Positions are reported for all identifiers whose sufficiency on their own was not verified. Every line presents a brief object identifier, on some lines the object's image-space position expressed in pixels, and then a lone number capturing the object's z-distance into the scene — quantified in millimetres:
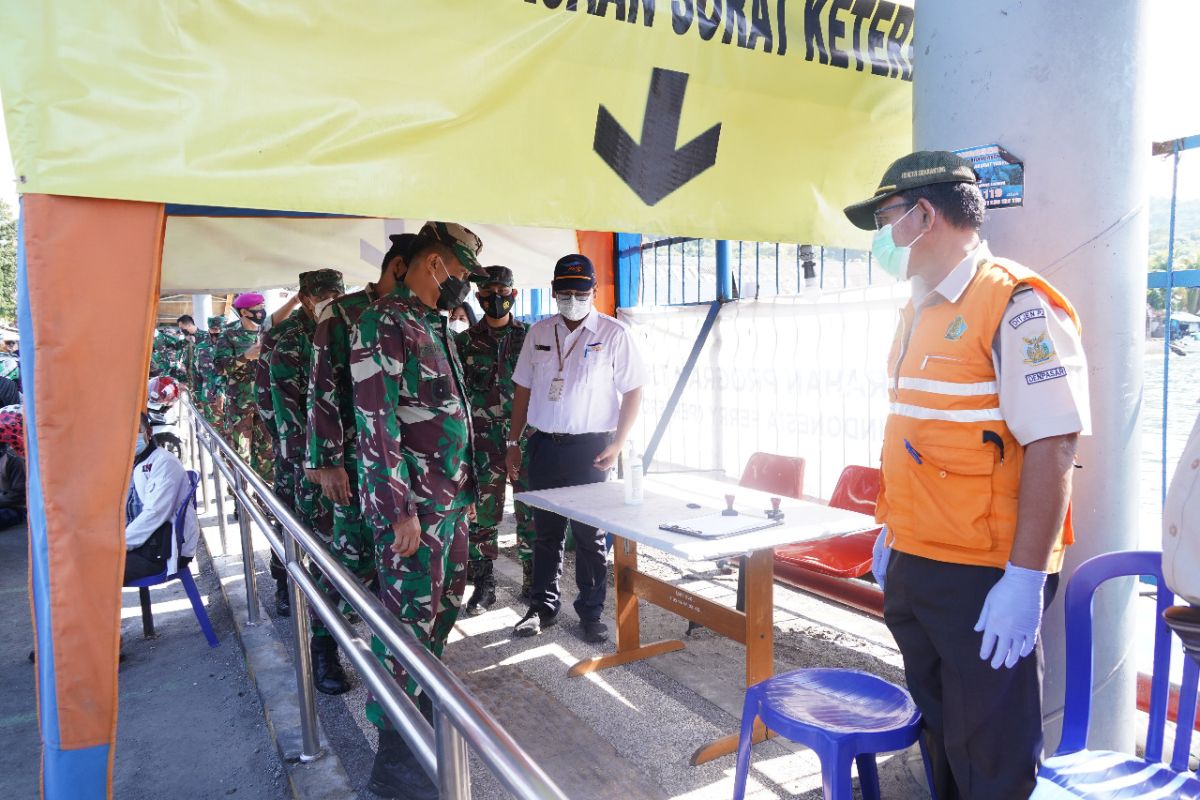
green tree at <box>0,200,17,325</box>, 34562
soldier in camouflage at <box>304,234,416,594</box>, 3182
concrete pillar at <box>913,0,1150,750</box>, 2018
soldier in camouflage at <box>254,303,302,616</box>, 4336
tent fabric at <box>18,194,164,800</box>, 1711
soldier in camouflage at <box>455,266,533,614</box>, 4785
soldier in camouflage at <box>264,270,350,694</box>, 3896
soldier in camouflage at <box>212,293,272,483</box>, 7848
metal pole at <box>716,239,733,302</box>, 5516
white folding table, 2646
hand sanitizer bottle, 3248
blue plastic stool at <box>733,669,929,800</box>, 1944
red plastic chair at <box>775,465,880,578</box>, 3365
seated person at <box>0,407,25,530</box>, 6586
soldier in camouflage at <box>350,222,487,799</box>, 2576
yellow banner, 1732
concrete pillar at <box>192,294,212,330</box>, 15906
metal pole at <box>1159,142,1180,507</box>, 2744
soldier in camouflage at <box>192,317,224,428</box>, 9836
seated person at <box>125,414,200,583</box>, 3977
